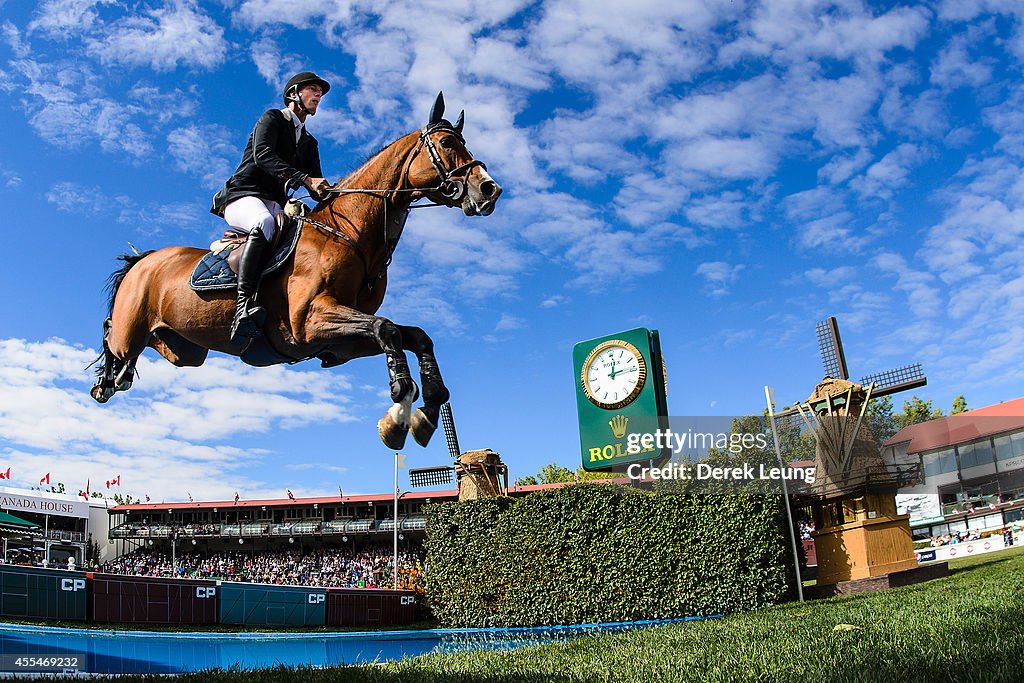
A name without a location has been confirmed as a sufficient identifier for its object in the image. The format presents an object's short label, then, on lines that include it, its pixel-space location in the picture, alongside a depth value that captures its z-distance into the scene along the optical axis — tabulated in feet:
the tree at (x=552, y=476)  179.01
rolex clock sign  68.23
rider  14.46
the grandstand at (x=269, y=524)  152.05
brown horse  13.69
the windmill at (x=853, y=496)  64.08
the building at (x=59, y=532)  120.88
